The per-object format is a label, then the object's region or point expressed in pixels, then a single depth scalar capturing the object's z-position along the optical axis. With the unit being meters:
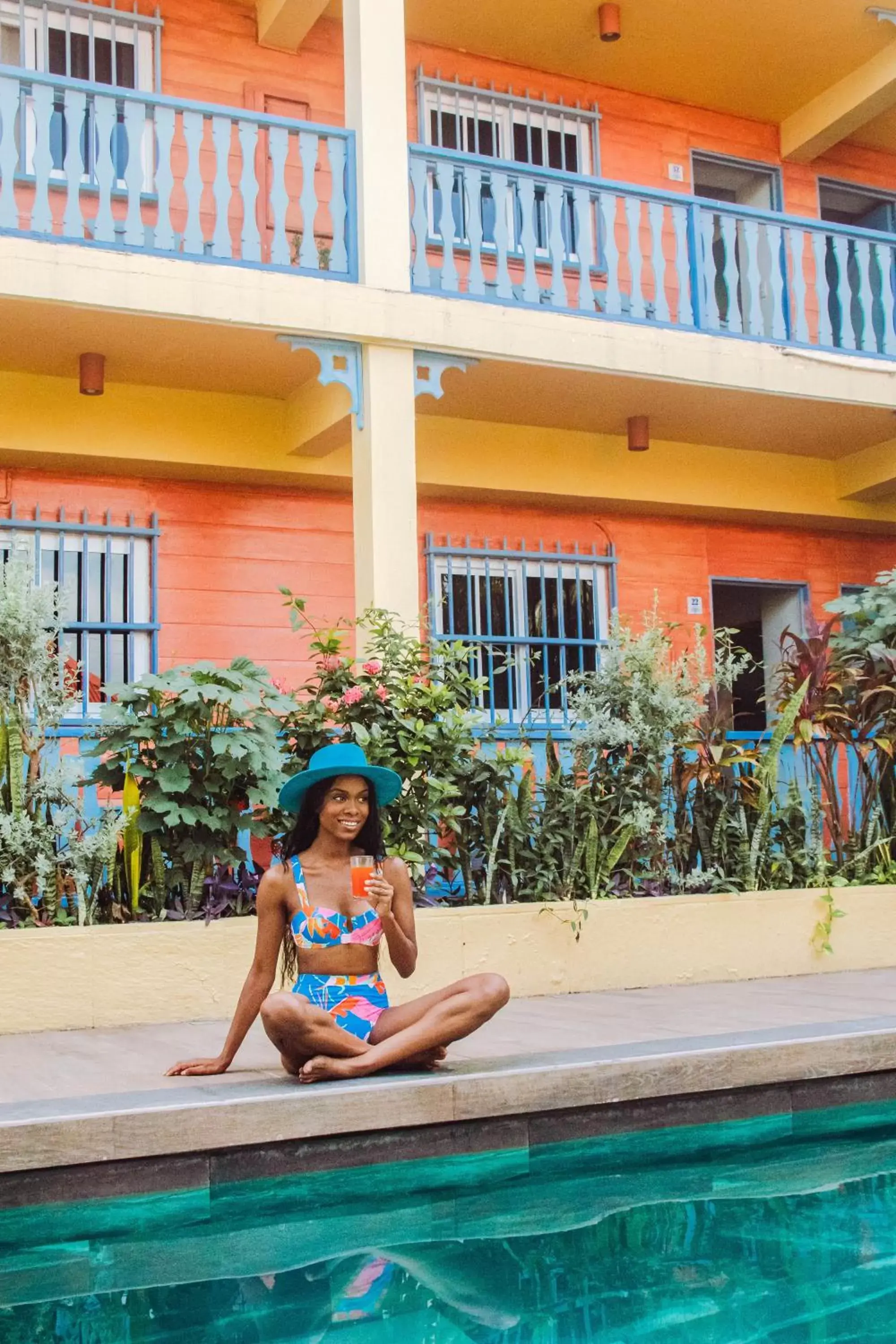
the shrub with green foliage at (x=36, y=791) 6.48
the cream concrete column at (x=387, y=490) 8.52
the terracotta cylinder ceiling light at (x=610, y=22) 10.59
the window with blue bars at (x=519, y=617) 10.65
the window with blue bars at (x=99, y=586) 9.45
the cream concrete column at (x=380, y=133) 8.79
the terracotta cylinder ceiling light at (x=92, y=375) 8.98
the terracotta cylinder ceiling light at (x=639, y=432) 10.69
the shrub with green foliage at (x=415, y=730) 7.18
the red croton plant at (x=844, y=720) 8.60
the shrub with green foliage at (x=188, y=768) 6.62
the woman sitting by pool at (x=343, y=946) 4.63
